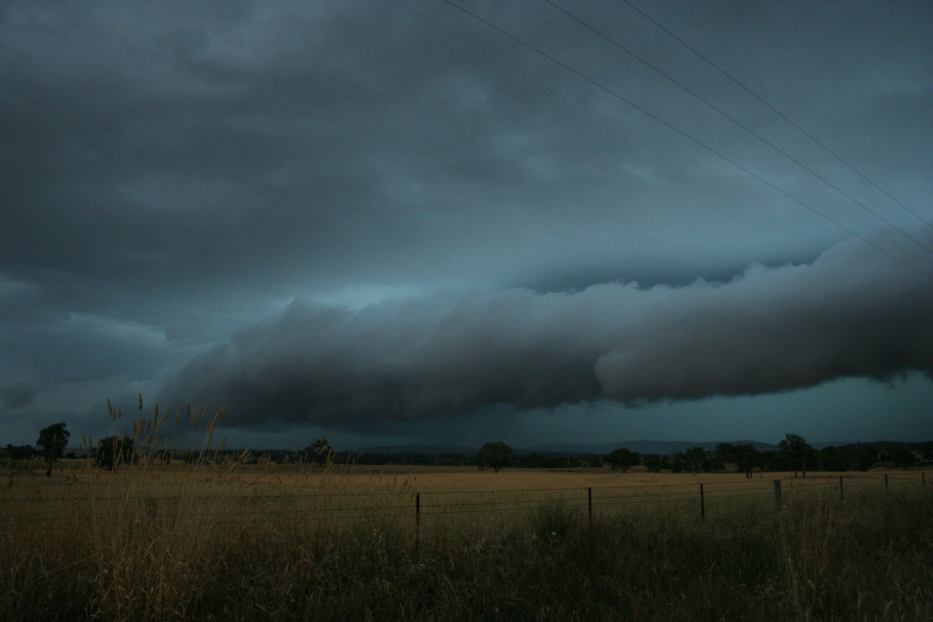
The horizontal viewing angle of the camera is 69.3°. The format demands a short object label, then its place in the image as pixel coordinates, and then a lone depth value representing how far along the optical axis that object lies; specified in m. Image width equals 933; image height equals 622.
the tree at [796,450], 108.69
